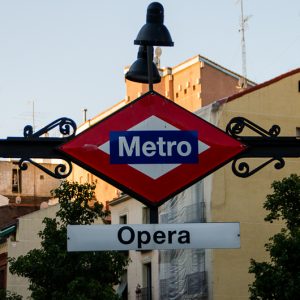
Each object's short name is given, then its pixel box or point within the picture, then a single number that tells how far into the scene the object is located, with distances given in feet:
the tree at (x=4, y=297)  131.82
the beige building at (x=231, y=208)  134.21
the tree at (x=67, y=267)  115.85
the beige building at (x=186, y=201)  137.59
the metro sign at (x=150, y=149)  21.48
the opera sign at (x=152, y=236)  20.65
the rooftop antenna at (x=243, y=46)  172.55
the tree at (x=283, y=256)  99.30
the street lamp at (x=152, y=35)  22.99
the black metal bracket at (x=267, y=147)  22.31
